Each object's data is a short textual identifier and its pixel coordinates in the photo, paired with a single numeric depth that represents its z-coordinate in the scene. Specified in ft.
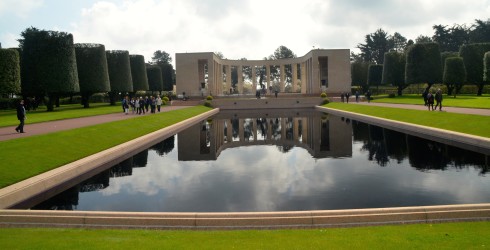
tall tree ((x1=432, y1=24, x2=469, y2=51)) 299.38
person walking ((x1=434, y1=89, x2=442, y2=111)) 93.81
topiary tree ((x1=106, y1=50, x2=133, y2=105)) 171.32
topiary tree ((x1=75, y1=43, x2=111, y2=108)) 151.12
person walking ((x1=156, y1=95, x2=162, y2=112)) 126.77
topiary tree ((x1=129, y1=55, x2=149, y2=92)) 195.83
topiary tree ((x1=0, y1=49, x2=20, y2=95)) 118.11
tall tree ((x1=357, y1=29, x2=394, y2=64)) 337.11
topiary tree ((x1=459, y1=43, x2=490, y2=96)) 183.62
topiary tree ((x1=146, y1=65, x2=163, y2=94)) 237.25
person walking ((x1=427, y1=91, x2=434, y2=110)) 95.51
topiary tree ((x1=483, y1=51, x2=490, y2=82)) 160.03
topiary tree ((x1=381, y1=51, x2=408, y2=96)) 199.82
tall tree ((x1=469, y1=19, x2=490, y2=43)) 276.21
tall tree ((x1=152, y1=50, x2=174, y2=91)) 267.39
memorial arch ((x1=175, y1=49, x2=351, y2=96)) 208.23
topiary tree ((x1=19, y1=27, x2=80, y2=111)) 128.77
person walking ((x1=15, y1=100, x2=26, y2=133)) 64.02
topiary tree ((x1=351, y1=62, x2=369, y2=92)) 260.68
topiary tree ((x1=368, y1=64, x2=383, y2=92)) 237.66
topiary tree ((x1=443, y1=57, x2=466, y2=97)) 173.47
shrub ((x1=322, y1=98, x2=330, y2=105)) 176.16
